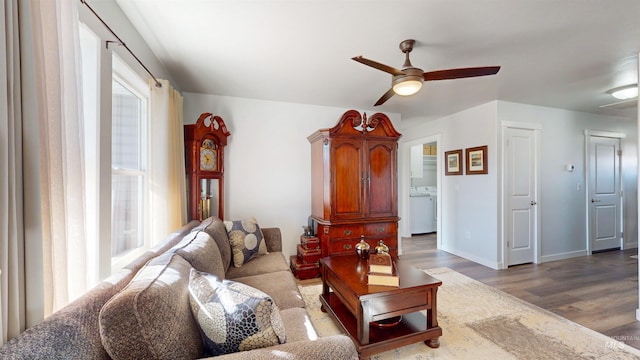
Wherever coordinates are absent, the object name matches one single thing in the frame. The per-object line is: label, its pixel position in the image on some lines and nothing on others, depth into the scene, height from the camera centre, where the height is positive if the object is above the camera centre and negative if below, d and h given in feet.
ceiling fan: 5.96 +2.56
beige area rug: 5.71 -4.00
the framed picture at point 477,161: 11.75 +0.84
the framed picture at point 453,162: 13.23 +0.88
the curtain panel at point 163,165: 6.88 +0.49
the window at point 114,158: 4.51 +0.55
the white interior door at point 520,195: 11.60 -0.82
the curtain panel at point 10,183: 2.18 +0.01
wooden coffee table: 5.31 -2.86
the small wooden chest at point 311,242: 10.39 -2.60
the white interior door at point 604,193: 13.50 -0.95
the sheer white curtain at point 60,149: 2.70 +0.40
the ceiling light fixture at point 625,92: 9.37 +3.22
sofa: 2.12 -1.37
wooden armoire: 10.23 -0.17
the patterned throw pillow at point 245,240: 7.65 -1.90
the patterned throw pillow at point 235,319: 2.85 -1.60
